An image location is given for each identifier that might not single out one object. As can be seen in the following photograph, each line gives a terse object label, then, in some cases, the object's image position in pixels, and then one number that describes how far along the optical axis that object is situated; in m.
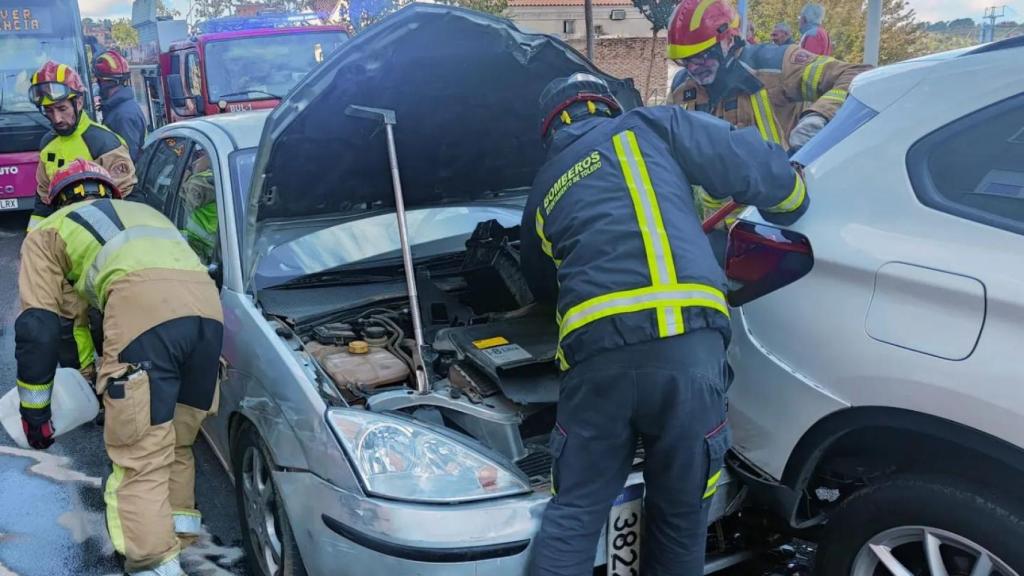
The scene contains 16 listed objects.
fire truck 9.88
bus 9.41
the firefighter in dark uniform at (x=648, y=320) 2.03
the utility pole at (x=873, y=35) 6.79
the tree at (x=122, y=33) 56.56
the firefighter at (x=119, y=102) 6.98
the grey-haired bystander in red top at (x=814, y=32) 6.96
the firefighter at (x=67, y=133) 5.28
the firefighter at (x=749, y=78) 3.63
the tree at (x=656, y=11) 15.87
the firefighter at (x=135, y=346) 2.77
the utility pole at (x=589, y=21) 13.24
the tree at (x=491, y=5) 22.88
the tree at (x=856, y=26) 19.98
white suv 1.80
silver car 2.18
